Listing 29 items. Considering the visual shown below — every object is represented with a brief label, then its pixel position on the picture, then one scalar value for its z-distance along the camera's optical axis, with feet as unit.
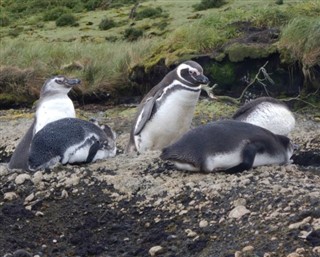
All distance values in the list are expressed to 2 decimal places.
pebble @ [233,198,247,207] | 27.34
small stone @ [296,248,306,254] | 22.65
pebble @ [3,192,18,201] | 31.64
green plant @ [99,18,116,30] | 122.44
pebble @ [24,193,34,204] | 31.35
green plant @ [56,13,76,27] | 131.70
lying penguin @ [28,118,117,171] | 34.89
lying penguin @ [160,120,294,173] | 30.52
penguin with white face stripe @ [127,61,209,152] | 38.46
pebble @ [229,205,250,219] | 26.56
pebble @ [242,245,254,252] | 23.51
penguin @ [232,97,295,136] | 37.87
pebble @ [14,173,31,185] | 33.01
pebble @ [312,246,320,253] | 22.47
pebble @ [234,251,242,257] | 23.38
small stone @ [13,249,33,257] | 25.68
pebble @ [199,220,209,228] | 26.60
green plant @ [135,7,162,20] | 125.50
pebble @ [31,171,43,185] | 33.01
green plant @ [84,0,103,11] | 155.10
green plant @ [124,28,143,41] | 110.50
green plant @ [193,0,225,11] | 120.11
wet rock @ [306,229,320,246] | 22.92
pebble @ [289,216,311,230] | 24.39
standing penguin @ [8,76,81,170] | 39.71
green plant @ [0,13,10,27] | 147.22
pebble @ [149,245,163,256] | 25.31
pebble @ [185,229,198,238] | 26.09
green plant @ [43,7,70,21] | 144.88
